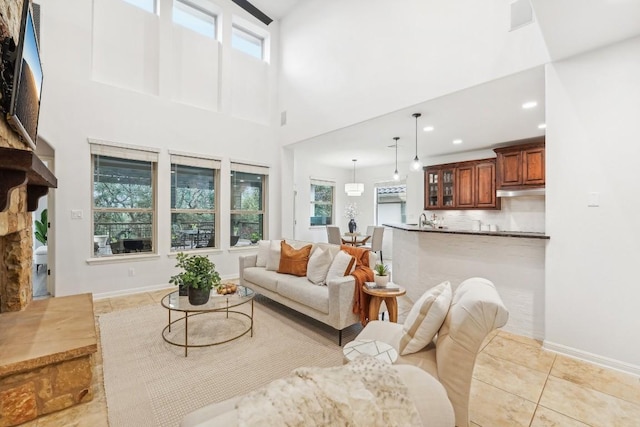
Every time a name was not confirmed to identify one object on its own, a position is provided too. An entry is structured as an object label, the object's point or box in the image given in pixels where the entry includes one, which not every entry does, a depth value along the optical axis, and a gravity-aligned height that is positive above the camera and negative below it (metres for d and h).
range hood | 5.25 +0.38
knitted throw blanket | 2.93 -0.71
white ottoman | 5.83 -0.89
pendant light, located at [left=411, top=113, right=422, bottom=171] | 4.69 +0.76
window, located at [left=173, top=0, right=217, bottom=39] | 5.27 +3.62
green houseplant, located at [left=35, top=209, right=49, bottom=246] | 5.98 -0.38
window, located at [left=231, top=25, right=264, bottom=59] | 6.04 +3.61
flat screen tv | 1.82 +0.91
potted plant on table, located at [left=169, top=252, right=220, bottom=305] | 2.77 -0.63
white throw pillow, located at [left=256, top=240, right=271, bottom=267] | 4.32 -0.61
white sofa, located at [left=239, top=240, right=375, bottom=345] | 2.86 -0.89
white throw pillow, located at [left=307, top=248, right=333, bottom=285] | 3.41 -0.64
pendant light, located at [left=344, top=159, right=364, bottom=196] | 7.93 +0.64
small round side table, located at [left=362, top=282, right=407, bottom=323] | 2.72 -0.83
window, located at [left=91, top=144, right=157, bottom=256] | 4.46 +0.19
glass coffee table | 2.73 -0.89
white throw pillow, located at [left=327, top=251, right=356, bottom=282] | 3.16 -0.58
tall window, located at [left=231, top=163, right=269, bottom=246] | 5.86 +0.21
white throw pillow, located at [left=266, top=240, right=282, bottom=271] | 4.03 -0.64
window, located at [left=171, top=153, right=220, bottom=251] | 5.13 +0.20
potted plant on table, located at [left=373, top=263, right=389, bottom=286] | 2.87 -0.62
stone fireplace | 1.77 -0.90
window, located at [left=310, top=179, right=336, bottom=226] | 8.88 +0.33
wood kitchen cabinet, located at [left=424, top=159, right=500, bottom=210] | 6.07 +0.60
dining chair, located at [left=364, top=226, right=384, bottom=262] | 7.27 -0.63
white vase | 2.87 -0.66
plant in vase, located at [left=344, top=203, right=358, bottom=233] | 9.05 +0.05
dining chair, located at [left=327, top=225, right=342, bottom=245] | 7.37 -0.57
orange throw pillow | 3.75 -0.62
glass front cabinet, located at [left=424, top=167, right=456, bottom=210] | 6.71 +0.60
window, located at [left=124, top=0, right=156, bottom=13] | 4.76 +3.42
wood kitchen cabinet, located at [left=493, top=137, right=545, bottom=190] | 5.31 +0.90
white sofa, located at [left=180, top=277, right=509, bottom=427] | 1.51 -0.69
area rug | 2.03 -1.29
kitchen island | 3.11 -0.63
